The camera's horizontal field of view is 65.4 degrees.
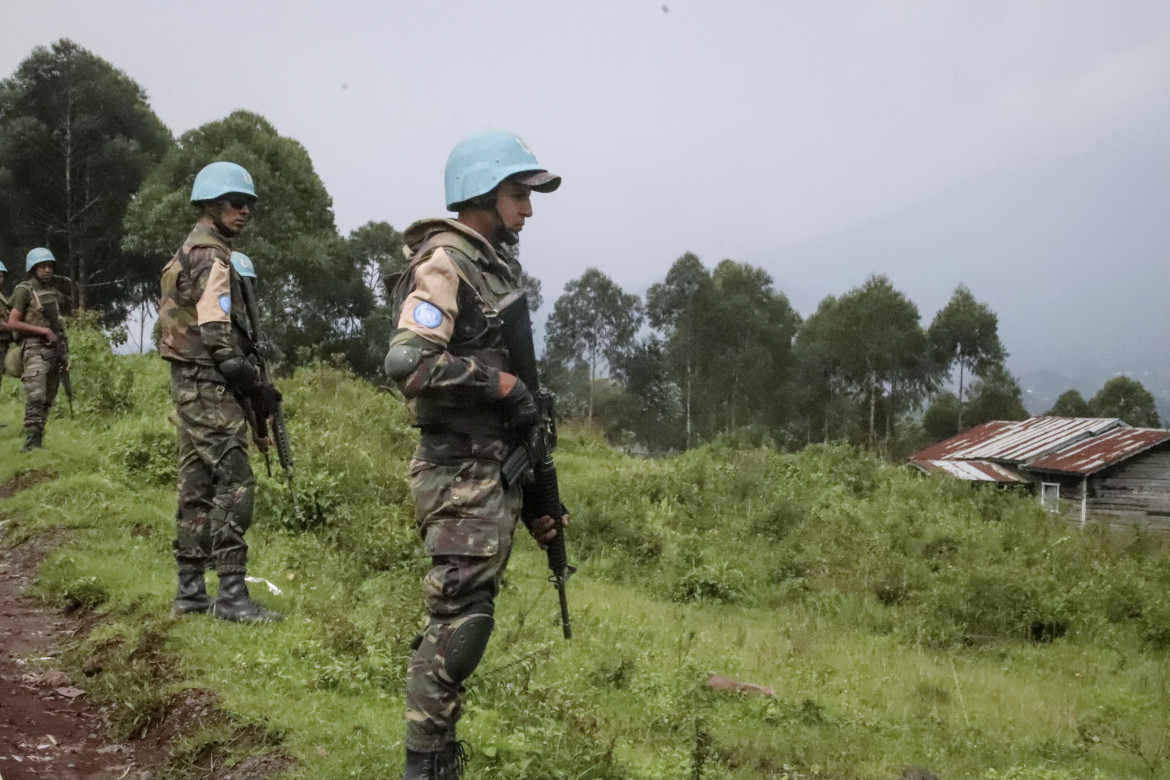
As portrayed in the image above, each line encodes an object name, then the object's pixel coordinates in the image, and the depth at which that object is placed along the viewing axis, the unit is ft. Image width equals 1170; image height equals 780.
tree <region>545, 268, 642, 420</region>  147.95
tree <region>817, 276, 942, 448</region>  131.64
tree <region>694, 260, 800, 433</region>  142.20
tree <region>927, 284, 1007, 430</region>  131.44
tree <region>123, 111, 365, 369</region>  73.56
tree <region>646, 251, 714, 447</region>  142.82
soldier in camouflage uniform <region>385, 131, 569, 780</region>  10.27
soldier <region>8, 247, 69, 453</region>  32.19
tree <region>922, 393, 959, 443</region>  130.72
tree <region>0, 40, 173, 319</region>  82.43
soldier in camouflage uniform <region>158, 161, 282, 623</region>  16.79
